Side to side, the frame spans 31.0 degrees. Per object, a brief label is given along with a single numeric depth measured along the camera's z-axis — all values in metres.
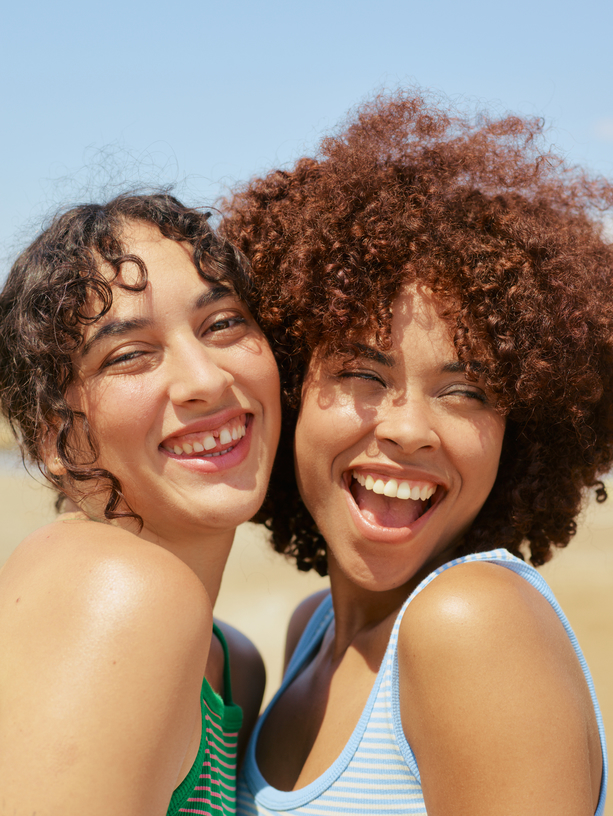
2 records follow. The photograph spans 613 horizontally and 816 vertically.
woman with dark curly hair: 0.50
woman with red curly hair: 0.57
